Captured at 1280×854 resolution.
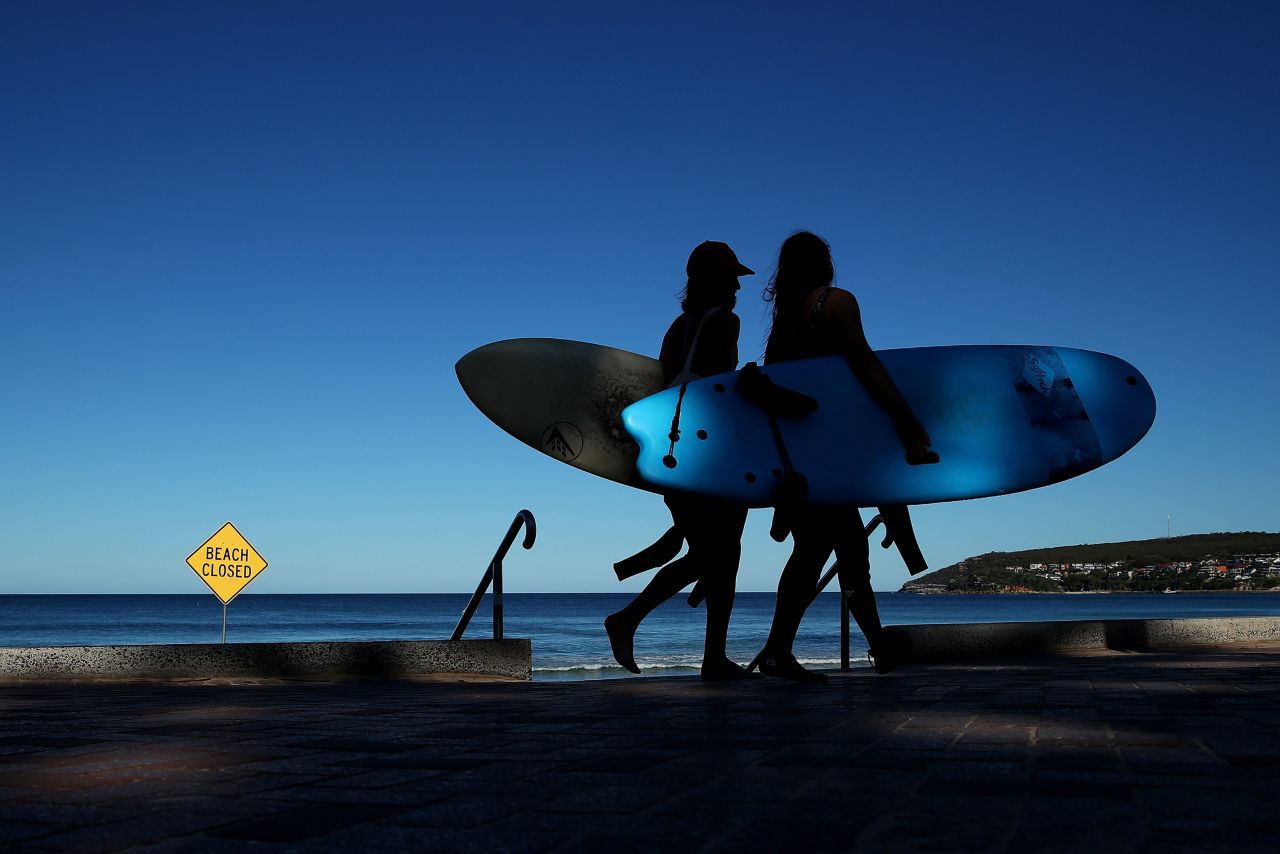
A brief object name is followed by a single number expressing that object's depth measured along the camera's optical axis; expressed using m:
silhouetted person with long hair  5.03
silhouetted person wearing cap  5.31
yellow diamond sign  11.30
